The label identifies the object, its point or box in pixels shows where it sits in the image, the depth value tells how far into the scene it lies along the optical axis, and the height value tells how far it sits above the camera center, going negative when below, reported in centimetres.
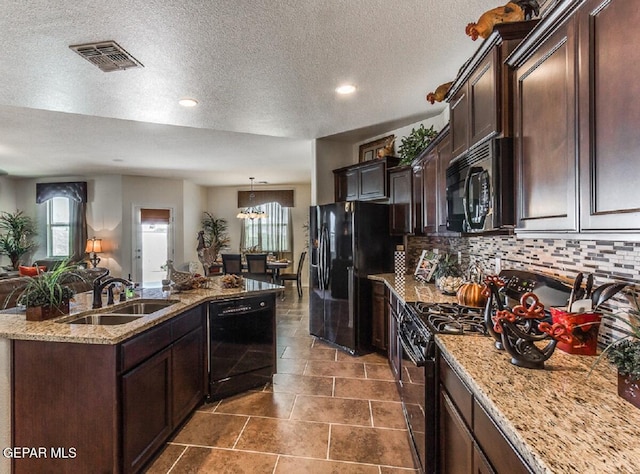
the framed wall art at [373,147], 418 +118
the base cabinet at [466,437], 94 -70
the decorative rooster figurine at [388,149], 399 +104
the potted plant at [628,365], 93 -38
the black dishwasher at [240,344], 268 -91
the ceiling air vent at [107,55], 210 +122
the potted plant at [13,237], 712 +4
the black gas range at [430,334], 167 -57
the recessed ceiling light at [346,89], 278 +126
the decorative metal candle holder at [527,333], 121 -38
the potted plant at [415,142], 346 +99
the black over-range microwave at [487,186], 149 +24
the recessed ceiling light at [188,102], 305 +126
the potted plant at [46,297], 192 -35
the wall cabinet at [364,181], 394 +70
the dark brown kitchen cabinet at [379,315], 357 -88
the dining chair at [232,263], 661 -53
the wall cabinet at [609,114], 87 +34
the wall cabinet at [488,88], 148 +73
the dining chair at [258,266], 652 -59
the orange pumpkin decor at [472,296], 224 -42
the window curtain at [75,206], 738 +72
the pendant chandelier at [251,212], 794 +61
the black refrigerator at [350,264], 372 -33
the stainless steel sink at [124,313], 213 -52
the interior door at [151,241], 756 -9
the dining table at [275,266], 689 -62
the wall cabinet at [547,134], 111 +37
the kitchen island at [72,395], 170 -82
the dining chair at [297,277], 713 -89
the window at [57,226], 763 +29
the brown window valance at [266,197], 854 +103
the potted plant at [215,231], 880 +15
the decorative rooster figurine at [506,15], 150 +100
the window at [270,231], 854 +14
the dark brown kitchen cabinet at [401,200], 358 +39
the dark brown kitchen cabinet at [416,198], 340 +38
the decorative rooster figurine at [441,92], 226 +98
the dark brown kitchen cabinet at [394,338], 274 -92
